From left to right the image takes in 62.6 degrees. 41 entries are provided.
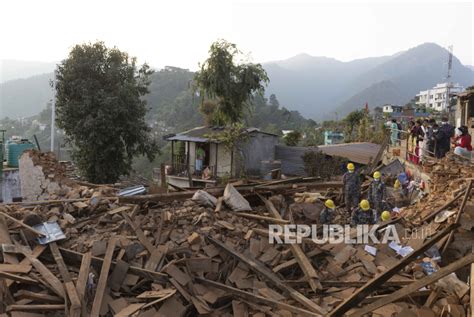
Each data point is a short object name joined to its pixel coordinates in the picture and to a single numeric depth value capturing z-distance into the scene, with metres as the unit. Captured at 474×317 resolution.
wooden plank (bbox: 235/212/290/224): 7.34
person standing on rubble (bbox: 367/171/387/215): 8.81
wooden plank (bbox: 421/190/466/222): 7.09
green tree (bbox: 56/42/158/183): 19.12
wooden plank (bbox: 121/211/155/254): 6.45
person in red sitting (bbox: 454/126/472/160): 9.73
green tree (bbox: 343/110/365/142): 33.03
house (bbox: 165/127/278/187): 20.45
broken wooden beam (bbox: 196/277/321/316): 5.30
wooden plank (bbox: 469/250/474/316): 4.41
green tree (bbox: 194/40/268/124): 22.98
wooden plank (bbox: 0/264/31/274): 5.56
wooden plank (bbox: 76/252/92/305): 5.37
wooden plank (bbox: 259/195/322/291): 5.92
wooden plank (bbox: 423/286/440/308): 5.20
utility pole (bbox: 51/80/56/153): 19.52
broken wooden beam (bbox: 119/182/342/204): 7.94
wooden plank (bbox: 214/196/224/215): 7.54
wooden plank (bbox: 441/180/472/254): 6.40
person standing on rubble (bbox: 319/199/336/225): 8.22
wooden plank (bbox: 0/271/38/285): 5.37
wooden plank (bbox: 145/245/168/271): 6.15
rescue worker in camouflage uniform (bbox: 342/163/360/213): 9.15
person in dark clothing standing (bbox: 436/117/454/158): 10.24
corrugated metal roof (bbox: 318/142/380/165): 21.38
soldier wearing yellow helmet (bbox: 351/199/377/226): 8.23
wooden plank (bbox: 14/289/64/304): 5.28
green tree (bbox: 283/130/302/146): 28.67
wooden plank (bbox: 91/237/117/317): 5.30
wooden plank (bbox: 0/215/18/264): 5.83
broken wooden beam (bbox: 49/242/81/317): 5.08
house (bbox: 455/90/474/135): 14.82
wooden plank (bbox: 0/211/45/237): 6.39
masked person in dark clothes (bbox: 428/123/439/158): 10.56
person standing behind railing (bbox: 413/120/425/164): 11.80
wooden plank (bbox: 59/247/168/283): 5.97
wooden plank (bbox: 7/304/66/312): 5.07
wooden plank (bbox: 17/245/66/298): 5.38
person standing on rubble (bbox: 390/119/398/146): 15.60
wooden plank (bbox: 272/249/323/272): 6.31
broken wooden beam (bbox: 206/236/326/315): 5.38
